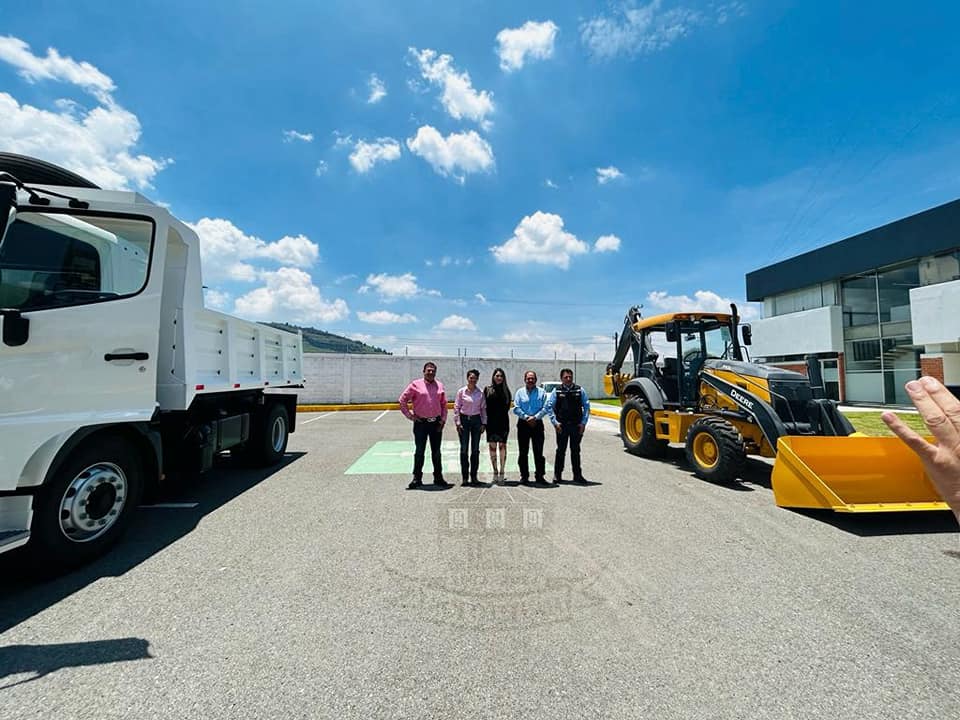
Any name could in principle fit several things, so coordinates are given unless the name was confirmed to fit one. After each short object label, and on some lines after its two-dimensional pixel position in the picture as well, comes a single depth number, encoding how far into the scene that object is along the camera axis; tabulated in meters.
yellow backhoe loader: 4.60
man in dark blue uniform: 6.05
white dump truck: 3.01
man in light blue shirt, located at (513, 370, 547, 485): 6.00
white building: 14.86
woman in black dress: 6.03
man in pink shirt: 5.80
